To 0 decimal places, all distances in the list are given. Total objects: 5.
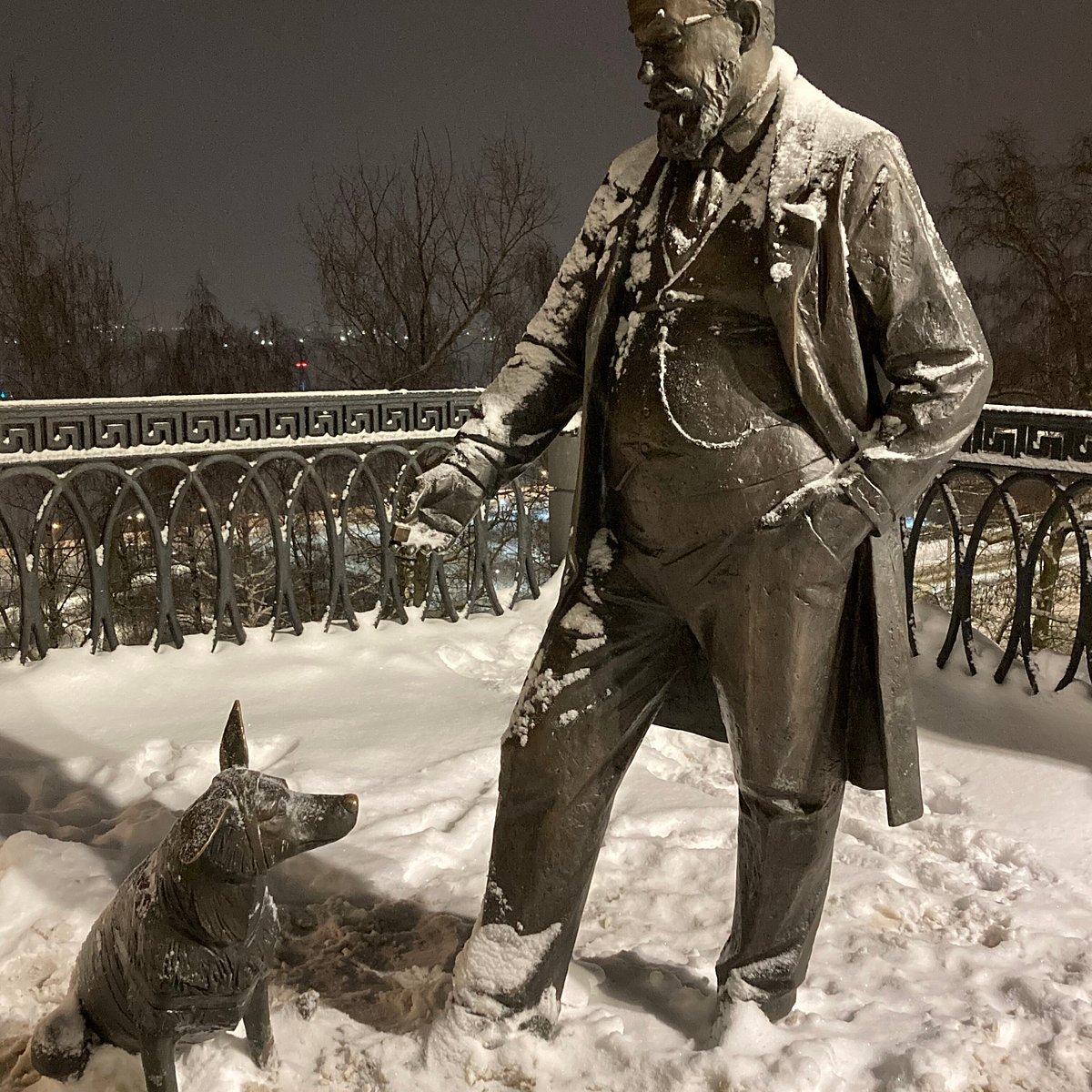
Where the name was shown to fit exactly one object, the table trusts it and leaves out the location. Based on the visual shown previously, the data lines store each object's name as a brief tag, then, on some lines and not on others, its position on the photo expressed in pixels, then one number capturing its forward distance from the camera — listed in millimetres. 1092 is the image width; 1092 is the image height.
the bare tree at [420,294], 13672
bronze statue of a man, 2111
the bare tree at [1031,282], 12562
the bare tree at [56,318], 12836
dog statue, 2160
